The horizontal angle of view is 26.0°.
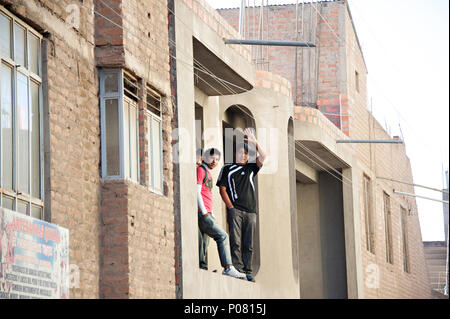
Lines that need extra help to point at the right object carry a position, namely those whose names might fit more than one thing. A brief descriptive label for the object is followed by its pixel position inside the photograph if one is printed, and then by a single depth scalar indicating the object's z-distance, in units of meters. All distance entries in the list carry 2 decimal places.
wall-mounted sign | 9.05
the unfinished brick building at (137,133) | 10.34
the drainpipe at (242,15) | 18.94
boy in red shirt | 14.73
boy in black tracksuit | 16.39
